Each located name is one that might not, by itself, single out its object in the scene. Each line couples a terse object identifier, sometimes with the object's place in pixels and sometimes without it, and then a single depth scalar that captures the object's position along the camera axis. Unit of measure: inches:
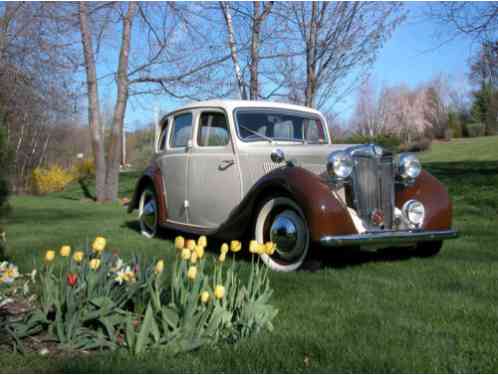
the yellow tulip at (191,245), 110.3
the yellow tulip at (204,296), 101.0
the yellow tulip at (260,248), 113.0
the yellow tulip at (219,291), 101.9
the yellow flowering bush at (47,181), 933.3
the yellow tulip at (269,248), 116.5
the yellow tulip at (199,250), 108.7
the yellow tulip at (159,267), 109.3
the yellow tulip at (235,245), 115.2
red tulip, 104.2
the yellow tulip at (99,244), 108.8
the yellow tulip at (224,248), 112.6
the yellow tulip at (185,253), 108.1
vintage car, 181.2
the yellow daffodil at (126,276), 113.3
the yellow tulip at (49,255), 109.7
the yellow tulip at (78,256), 110.7
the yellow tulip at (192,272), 103.1
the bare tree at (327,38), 405.7
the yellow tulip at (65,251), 109.7
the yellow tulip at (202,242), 111.8
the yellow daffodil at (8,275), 119.8
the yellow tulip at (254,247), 112.9
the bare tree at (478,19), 422.6
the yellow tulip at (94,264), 107.9
